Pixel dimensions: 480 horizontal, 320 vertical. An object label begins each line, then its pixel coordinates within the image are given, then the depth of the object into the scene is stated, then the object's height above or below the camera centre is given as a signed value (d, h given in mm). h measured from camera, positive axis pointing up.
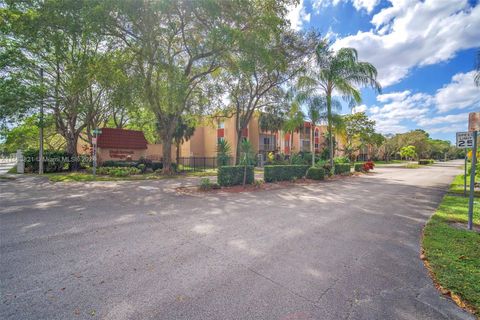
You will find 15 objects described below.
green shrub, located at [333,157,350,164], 25169 -595
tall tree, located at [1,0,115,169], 11320 +6840
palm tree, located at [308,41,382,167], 18250 +6563
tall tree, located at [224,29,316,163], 13258 +6550
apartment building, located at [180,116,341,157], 36666 +2955
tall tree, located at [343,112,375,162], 41031 +5013
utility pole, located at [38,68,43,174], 17919 +2016
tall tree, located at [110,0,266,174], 11977 +7324
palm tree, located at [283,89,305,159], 19338 +3526
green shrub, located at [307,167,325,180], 16641 -1316
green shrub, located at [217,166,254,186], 12625 -1097
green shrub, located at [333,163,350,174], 21041 -1249
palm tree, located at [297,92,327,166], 18625 +4253
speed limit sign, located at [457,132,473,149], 5832 +370
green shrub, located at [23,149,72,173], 21547 -322
